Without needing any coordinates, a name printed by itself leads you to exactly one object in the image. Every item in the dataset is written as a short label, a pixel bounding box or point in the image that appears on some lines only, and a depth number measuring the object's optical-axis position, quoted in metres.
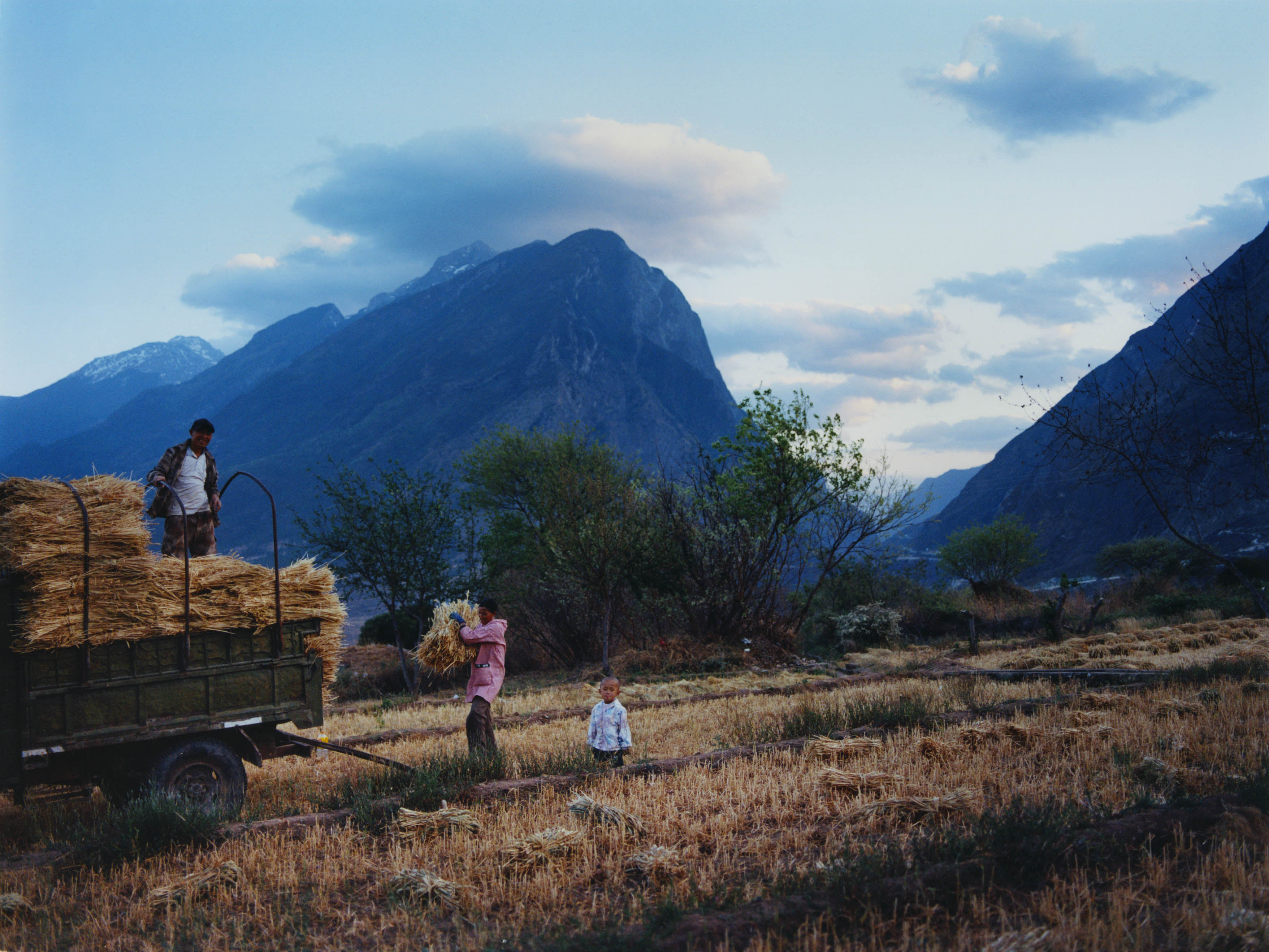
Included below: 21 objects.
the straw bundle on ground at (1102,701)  10.21
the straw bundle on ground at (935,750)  8.05
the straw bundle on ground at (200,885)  5.35
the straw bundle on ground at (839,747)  8.45
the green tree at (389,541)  25.39
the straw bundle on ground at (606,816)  6.27
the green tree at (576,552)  21.61
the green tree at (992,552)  48.16
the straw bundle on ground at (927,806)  6.19
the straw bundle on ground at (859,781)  7.05
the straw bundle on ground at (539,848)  5.69
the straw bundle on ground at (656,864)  5.38
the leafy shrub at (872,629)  26.62
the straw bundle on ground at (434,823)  6.48
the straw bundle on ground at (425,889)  5.14
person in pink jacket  9.06
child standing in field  8.88
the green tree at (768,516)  22.73
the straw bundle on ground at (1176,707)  9.42
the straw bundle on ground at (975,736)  8.50
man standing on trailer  8.65
